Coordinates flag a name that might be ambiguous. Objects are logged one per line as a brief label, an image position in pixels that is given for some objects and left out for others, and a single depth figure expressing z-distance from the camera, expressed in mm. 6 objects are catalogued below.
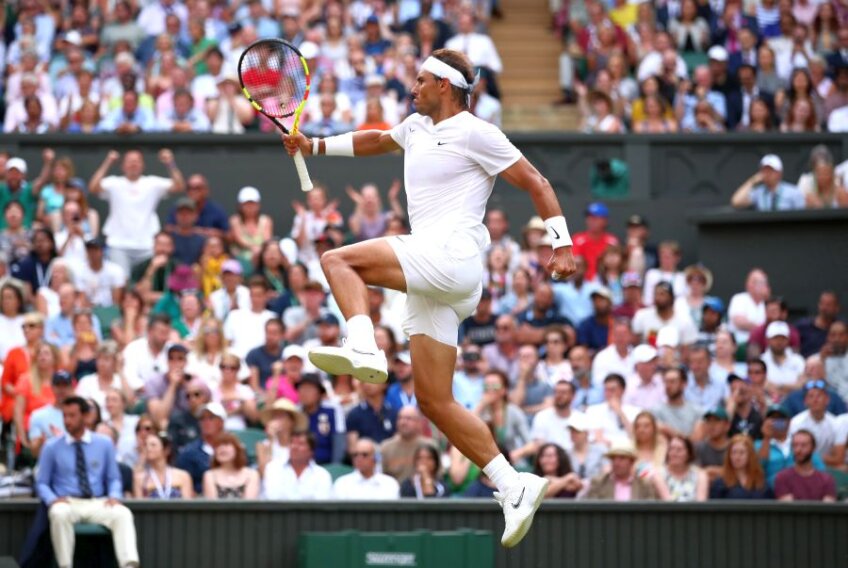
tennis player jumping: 8117
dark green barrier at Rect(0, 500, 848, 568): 12023
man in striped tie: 11719
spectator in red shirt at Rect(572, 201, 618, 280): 16594
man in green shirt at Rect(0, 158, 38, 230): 16547
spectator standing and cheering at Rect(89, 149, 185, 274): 16703
